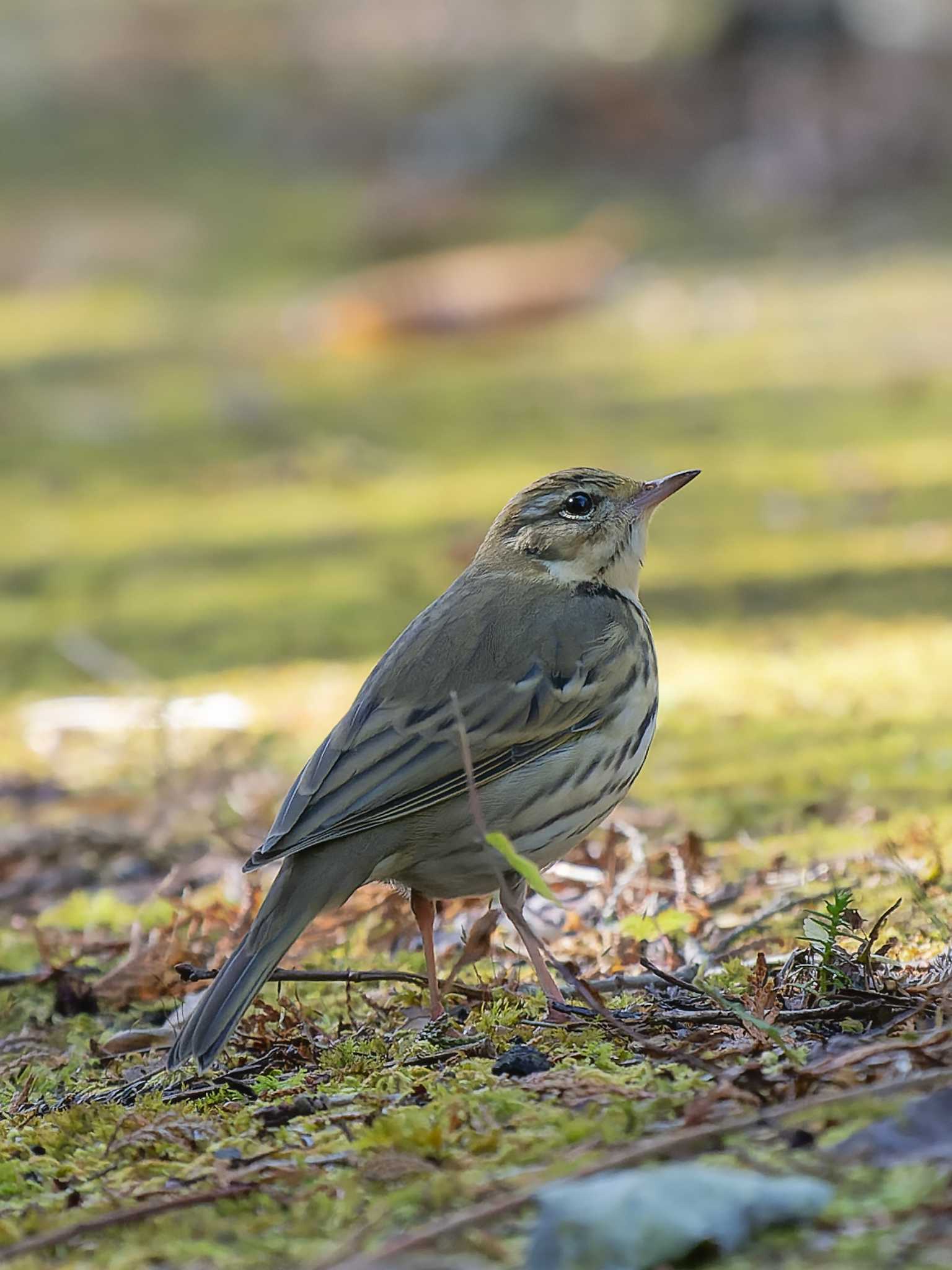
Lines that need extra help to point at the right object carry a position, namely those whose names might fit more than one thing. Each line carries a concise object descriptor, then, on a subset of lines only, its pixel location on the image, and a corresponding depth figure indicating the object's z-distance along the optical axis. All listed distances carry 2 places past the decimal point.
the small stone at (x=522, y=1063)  6.33
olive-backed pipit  7.25
